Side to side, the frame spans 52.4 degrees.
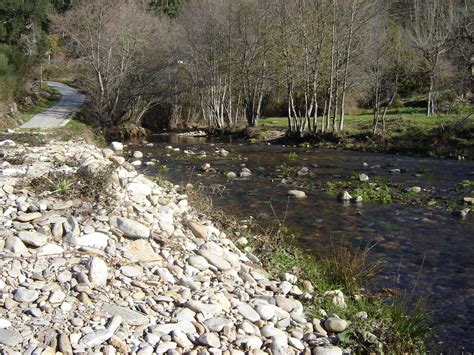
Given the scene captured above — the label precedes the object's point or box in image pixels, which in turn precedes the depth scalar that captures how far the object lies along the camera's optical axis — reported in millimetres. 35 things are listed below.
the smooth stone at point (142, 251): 5648
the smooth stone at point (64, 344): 3883
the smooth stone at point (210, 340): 4325
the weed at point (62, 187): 6434
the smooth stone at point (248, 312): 4941
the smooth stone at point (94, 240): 5520
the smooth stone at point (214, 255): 6047
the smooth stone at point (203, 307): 4780
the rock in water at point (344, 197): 13625
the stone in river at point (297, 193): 14016
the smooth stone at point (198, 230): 6823
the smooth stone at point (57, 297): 4463
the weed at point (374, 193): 13641
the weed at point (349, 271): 6871
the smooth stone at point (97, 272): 4879
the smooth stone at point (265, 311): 5039
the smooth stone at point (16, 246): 5066
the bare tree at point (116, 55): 35312
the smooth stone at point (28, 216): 5612
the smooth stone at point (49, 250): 5156
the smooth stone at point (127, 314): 4410
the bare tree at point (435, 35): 35594
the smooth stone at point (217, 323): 4586
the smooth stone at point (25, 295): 4410
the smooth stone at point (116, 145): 17297
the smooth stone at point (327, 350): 4605
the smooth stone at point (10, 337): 3844
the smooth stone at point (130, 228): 5938
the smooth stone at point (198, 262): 5855
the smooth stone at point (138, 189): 7363
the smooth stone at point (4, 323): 4031
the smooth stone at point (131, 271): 5191
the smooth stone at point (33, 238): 5203
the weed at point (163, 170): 17812
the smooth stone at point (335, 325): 5117
